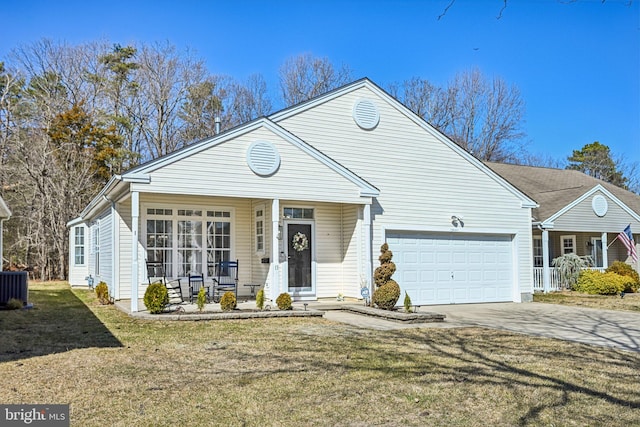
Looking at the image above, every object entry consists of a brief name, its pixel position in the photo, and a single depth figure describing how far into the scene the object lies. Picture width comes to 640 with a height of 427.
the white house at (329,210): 13.02
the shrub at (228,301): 11.92
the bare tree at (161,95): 32.38
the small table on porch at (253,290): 15.26
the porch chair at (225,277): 13.97
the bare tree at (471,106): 37.34
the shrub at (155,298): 11.45
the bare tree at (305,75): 34.81
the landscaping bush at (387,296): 13.42
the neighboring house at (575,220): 21.11
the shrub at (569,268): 21.19
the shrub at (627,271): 20.91
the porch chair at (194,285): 13.78
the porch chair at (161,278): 13.87
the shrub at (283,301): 12.40
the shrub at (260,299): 12.31
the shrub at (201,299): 11.86
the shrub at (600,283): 19.75
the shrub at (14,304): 12.94
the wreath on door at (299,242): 14.91
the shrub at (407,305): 12.59
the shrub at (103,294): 13.99
